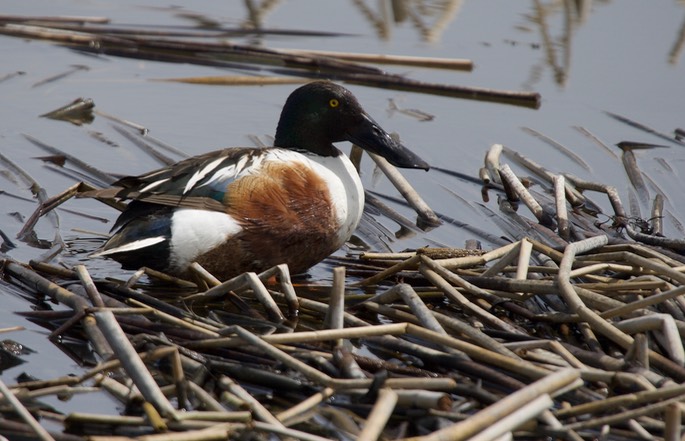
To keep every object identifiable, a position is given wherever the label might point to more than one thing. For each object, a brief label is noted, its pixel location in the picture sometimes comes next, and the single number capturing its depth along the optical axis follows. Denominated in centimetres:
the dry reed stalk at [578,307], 831
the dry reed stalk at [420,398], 730
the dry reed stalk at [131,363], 712
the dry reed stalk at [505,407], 670
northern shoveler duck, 1023
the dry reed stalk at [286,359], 757
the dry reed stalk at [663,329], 802
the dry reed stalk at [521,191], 1209
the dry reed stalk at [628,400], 725
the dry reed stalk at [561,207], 1148
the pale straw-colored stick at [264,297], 889
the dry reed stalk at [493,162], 1345
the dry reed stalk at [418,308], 837
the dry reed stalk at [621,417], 712
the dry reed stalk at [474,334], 807
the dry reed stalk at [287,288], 909
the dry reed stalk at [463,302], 884
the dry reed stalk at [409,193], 1241
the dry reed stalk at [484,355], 770
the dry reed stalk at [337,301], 832
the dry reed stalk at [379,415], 678
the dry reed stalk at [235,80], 1652
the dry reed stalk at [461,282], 924
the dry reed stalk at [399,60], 1694
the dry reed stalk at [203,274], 955
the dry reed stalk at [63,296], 816
